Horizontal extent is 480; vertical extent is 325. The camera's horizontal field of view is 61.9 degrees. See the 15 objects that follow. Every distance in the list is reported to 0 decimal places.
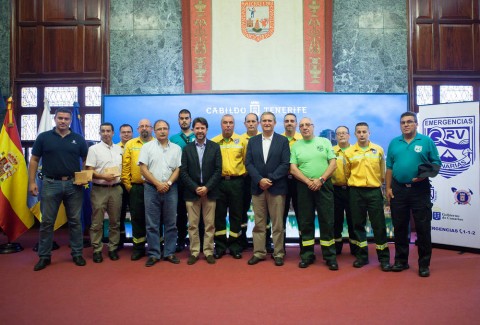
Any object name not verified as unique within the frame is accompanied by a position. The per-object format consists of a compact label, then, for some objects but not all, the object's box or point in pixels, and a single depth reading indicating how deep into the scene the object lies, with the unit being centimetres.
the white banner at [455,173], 484
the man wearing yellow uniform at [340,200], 458
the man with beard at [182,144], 472
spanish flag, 509
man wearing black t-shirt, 413
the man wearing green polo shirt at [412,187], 375
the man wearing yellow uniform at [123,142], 507
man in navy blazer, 418
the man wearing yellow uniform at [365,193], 406
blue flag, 554
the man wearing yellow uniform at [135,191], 454
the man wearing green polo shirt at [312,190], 411
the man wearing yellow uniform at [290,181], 458
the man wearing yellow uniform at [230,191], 449
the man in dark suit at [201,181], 429
